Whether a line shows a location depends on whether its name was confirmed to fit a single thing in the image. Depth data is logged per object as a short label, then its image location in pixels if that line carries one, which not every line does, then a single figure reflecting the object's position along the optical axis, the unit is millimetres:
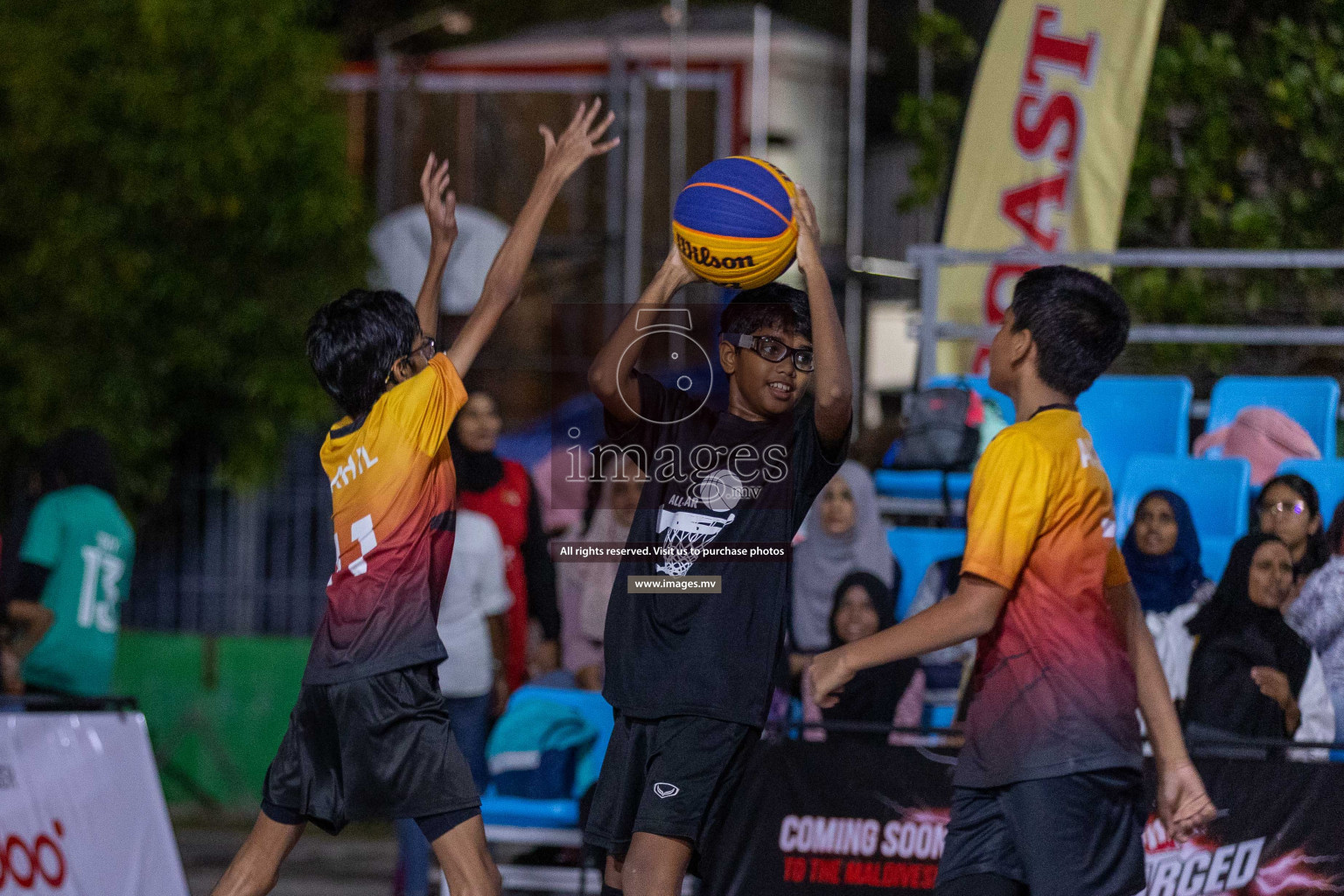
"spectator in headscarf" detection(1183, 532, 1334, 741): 12023
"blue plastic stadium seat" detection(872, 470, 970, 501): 16687
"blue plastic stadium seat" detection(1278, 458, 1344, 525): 14258
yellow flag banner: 18859
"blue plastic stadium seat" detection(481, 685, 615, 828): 13633
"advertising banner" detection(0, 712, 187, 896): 11680
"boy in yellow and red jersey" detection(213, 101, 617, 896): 8711
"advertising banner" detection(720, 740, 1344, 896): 10742
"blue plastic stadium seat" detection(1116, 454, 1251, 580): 15203
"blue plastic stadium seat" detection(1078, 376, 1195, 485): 17000
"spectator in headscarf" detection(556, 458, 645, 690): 14305
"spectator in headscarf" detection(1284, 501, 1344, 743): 12633
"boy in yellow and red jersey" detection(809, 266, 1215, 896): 7391
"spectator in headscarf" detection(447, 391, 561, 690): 14812
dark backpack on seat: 15086
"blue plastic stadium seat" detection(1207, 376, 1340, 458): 16141
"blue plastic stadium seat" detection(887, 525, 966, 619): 15586
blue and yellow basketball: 8461
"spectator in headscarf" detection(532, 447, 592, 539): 11398
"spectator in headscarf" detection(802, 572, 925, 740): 13281
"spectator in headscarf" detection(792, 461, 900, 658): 14523
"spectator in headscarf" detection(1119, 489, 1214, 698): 13562
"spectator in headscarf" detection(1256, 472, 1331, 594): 13297
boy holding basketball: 8086
